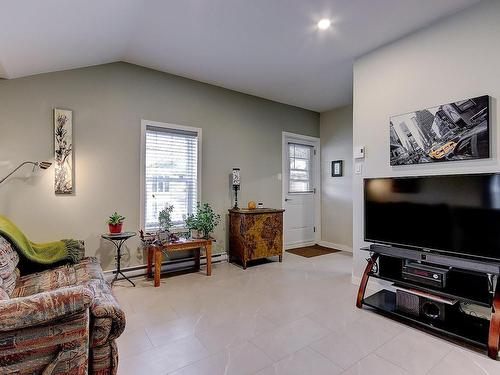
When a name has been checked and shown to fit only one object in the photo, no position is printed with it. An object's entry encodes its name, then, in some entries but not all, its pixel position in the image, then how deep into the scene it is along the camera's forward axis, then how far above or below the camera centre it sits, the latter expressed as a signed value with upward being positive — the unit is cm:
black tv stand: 192 -80
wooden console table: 315 -72
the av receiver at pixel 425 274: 219 -70
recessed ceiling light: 251 +161
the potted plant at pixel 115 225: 310 -39
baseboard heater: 340 -103
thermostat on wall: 308 +46
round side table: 300 -61
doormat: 469 -109
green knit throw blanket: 222 -54
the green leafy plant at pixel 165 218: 351 -36
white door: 509 +3
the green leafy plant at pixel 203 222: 362 -42
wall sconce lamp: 276 +27
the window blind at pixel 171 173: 363 +26
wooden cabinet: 387 -64
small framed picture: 511 +45
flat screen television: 202 -19
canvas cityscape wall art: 221 +53
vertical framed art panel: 299 +46
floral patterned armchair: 122 -70
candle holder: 416 +19
